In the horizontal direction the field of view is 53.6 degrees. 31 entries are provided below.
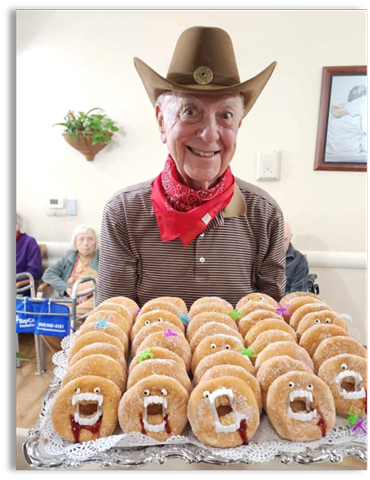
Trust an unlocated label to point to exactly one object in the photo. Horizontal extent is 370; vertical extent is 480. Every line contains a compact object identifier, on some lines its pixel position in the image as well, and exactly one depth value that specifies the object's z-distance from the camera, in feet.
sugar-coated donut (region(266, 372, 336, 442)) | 2.37
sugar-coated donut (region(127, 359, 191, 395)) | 2.56
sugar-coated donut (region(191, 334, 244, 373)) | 2.85
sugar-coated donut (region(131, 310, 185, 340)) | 3.25
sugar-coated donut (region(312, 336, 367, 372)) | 2.78
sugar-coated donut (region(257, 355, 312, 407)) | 2.58
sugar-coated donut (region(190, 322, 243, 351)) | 3.06
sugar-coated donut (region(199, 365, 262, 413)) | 2.52
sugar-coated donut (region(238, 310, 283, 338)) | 3.28
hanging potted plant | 9.80
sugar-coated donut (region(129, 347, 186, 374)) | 2.71
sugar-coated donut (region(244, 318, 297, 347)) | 3.11
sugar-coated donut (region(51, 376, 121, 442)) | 2.40
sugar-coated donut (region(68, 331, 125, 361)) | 2.94
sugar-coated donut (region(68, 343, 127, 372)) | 2.79
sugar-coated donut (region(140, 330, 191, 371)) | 2.89
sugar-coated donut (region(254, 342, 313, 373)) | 2.77
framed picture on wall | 9.03
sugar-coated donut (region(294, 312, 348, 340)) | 3.22
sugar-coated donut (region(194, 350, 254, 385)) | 2.68
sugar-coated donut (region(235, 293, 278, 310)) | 3.71
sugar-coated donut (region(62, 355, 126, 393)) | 2.59
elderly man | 3.74
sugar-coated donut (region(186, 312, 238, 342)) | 3.25
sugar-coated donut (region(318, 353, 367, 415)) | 2.55
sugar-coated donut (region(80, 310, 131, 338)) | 3.28
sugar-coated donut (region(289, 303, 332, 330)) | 3.43
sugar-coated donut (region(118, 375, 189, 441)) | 2.36
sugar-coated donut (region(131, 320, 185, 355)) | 3.05
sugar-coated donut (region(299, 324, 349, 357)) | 3.02
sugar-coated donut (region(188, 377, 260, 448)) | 2.31
